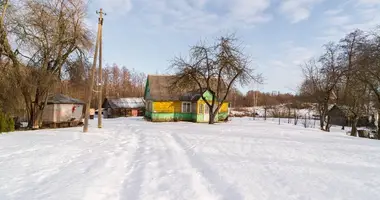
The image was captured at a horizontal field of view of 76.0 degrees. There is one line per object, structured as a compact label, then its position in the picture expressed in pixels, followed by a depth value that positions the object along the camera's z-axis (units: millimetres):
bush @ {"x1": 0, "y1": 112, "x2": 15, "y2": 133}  13820
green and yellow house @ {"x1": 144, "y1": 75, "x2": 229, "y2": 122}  26703
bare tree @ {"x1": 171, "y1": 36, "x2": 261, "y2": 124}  22859
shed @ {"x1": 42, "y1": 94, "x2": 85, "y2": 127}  22797
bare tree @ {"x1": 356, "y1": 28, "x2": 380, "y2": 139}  17938
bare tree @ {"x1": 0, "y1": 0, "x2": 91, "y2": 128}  15641
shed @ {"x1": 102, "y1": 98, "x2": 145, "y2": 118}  43594
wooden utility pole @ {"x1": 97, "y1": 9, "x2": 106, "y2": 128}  14148
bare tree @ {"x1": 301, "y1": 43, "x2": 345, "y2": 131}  25000
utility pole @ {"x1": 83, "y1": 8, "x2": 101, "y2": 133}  13594
